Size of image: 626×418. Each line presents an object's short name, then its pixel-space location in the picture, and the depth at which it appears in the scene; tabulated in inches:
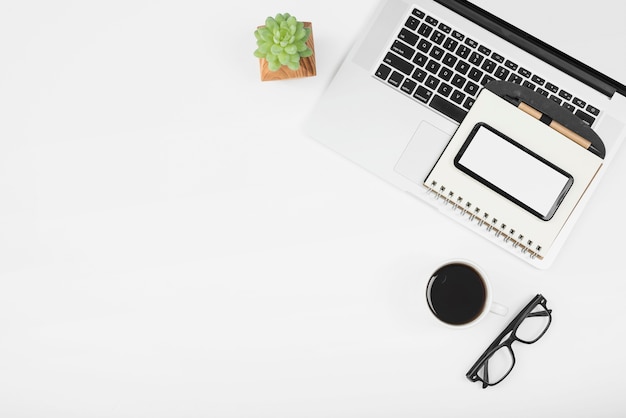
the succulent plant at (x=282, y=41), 30.8
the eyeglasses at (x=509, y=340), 34.6
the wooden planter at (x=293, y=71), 33.7
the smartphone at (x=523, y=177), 32.4
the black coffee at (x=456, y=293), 33.8
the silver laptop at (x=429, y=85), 33.8
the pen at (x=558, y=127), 32.6
